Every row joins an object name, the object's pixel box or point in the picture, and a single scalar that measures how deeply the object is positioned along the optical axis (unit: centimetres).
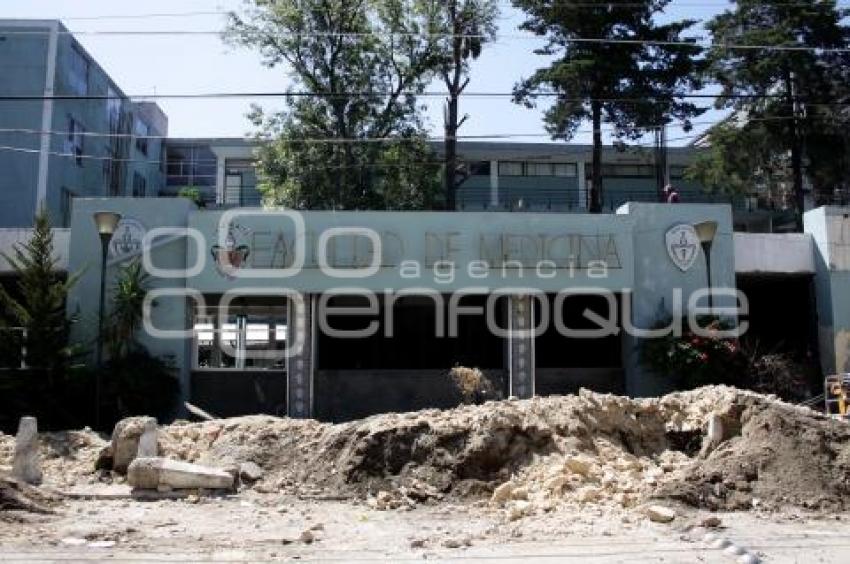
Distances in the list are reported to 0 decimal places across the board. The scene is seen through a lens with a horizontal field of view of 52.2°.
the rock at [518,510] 1049
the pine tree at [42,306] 1822
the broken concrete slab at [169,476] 1205
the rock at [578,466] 1169
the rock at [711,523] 959
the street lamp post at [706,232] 1911
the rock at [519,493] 1136
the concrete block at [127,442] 1358
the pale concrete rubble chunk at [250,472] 1314
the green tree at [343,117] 3122
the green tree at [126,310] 1920
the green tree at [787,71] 3097
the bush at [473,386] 1923
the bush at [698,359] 1978
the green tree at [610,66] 2956
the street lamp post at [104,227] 1739
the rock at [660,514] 988
